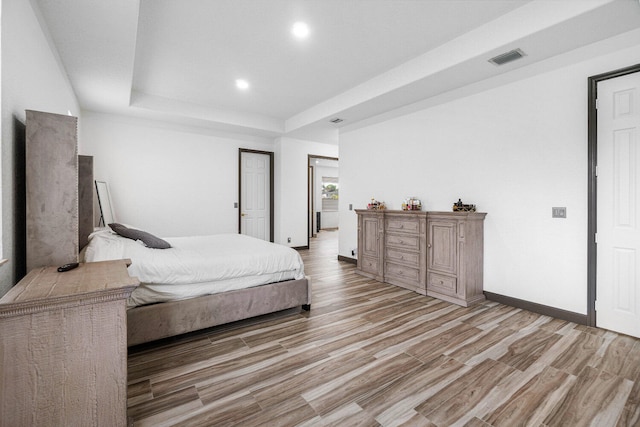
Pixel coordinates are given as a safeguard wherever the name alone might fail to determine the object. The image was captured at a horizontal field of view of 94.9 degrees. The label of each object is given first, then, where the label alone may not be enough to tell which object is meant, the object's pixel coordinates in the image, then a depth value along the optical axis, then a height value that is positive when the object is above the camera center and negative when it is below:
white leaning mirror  4.48 +0.11
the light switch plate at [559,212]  2.97 -0.03
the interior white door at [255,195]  6.45 +0.35
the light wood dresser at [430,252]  3.42 -0.55
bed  2.36 -0.65
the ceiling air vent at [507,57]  2.84 +1.53
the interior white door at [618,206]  2.56 +0.03
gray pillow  3.03 -0.29
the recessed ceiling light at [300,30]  2.83 +1.79
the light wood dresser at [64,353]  1.19 -0.62
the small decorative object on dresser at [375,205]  4.79 +0.08
